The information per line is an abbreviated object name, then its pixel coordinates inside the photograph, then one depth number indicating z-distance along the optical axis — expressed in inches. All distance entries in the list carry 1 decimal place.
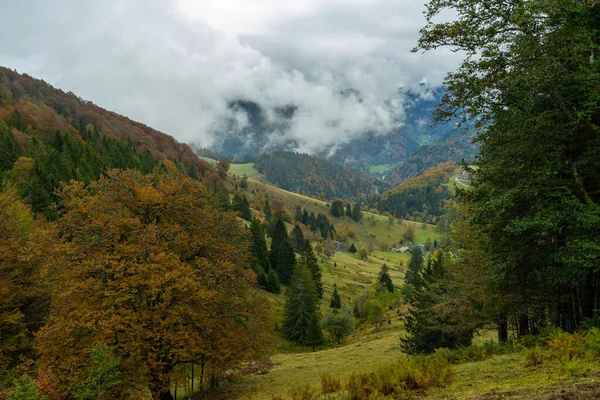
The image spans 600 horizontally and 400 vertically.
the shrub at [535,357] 487.1
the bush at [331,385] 601.0
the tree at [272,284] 3336.6
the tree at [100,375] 628.7
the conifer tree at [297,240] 5062.5
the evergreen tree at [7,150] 3139.8
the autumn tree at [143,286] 770.8
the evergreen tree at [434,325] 1215.7
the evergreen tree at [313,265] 3602.9
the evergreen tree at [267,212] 6844.5
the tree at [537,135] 542.9
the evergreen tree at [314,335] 2447.1
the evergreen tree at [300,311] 2426.2
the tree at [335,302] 3597.4
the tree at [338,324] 2650.1
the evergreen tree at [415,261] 4985.2
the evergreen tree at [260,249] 3518.7
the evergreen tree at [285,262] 3663.9
